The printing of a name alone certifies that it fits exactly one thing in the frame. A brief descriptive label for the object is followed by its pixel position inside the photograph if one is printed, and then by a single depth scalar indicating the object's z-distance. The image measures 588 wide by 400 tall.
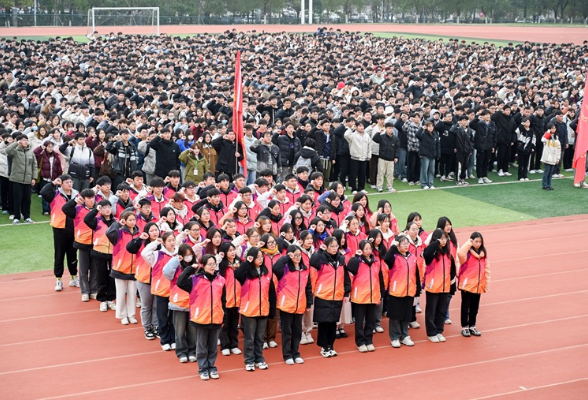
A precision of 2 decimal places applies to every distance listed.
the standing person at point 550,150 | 20.70
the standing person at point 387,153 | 20.11
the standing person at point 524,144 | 22.00
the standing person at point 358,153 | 19.73
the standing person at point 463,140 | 20.94
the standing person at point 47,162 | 17.27
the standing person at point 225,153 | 17.98
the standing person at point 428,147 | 20.45
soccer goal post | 53.72
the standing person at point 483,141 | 21.41
